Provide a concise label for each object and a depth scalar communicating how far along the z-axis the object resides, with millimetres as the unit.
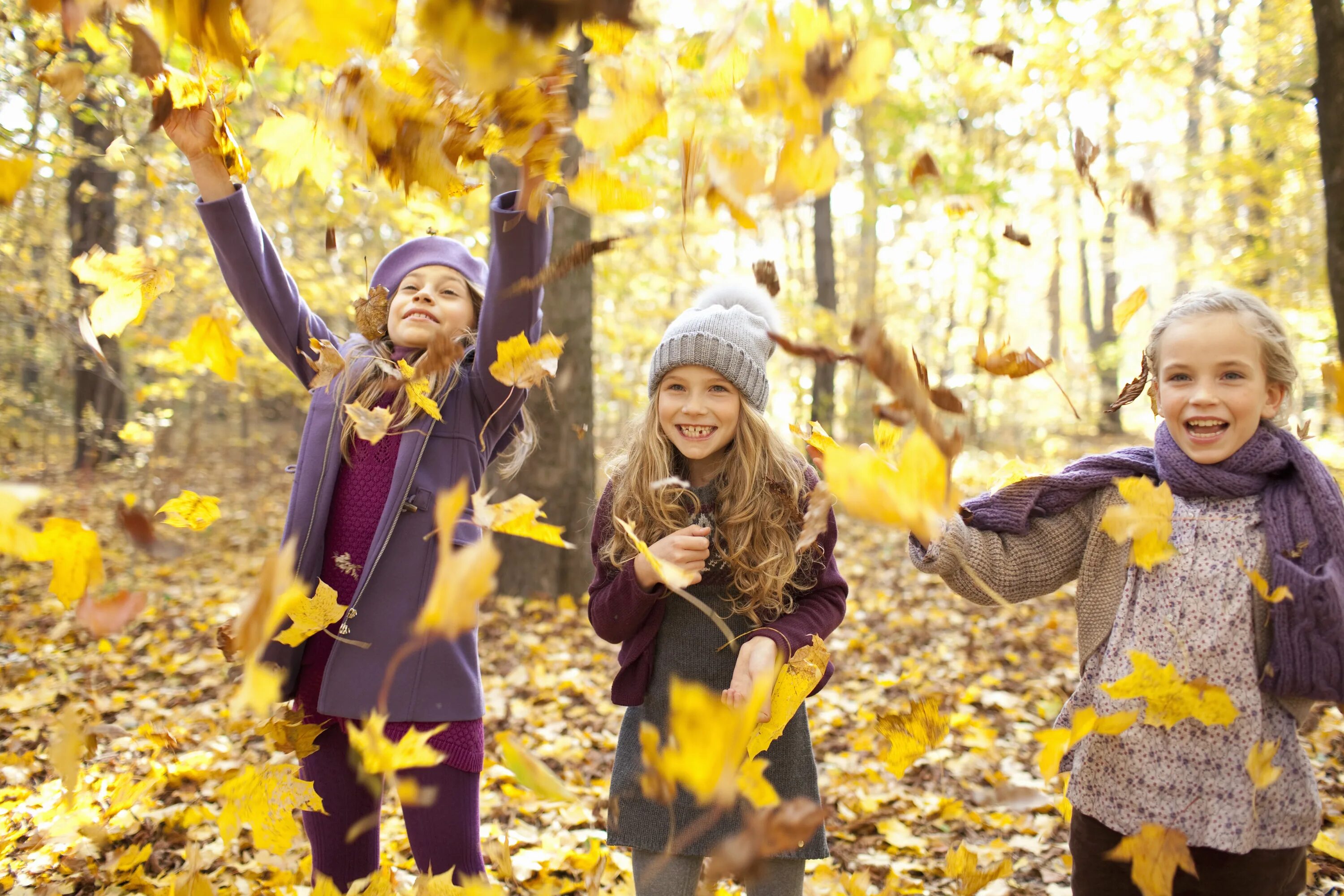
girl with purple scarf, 1467
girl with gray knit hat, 1714
